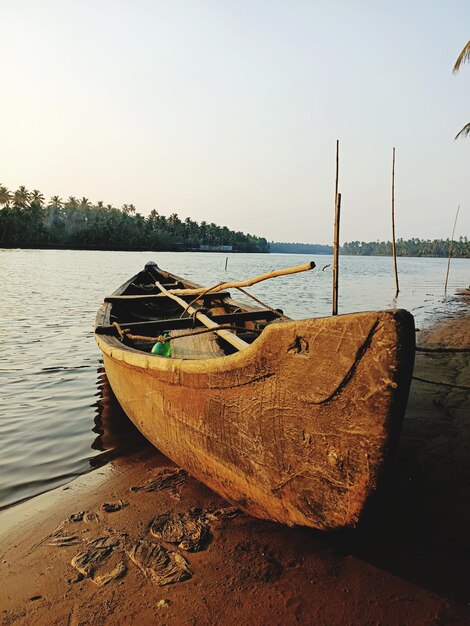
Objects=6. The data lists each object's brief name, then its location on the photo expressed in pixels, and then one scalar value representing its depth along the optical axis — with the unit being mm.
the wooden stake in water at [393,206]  15817
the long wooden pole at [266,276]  2686
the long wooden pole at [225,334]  3164
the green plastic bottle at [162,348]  3447
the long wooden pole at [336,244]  8258
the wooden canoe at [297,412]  1438
